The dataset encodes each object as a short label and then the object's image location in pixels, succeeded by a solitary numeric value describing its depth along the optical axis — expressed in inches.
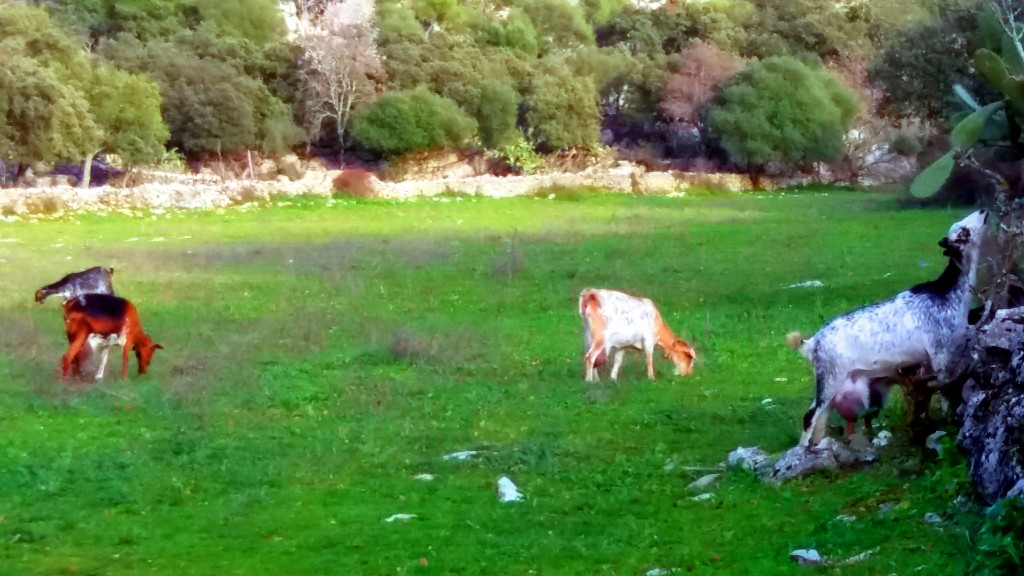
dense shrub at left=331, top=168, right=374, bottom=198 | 1744.6
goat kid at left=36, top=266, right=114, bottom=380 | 753.0
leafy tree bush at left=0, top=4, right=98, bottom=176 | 1595.7
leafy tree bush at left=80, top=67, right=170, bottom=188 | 1804.9
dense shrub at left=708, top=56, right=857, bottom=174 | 2144.4
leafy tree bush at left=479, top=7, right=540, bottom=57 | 2906.0
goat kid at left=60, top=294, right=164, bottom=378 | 570.3
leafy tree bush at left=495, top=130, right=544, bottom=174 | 2279.8
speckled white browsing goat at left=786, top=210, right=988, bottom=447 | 355.6
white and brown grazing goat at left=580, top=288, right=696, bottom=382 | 546.9
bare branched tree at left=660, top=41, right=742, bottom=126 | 2445.9
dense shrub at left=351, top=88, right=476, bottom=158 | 2129.7
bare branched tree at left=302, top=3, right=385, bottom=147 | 2224.4
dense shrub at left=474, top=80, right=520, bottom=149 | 2279.8
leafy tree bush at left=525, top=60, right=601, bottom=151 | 2308.1
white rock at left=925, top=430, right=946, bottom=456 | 341.7
